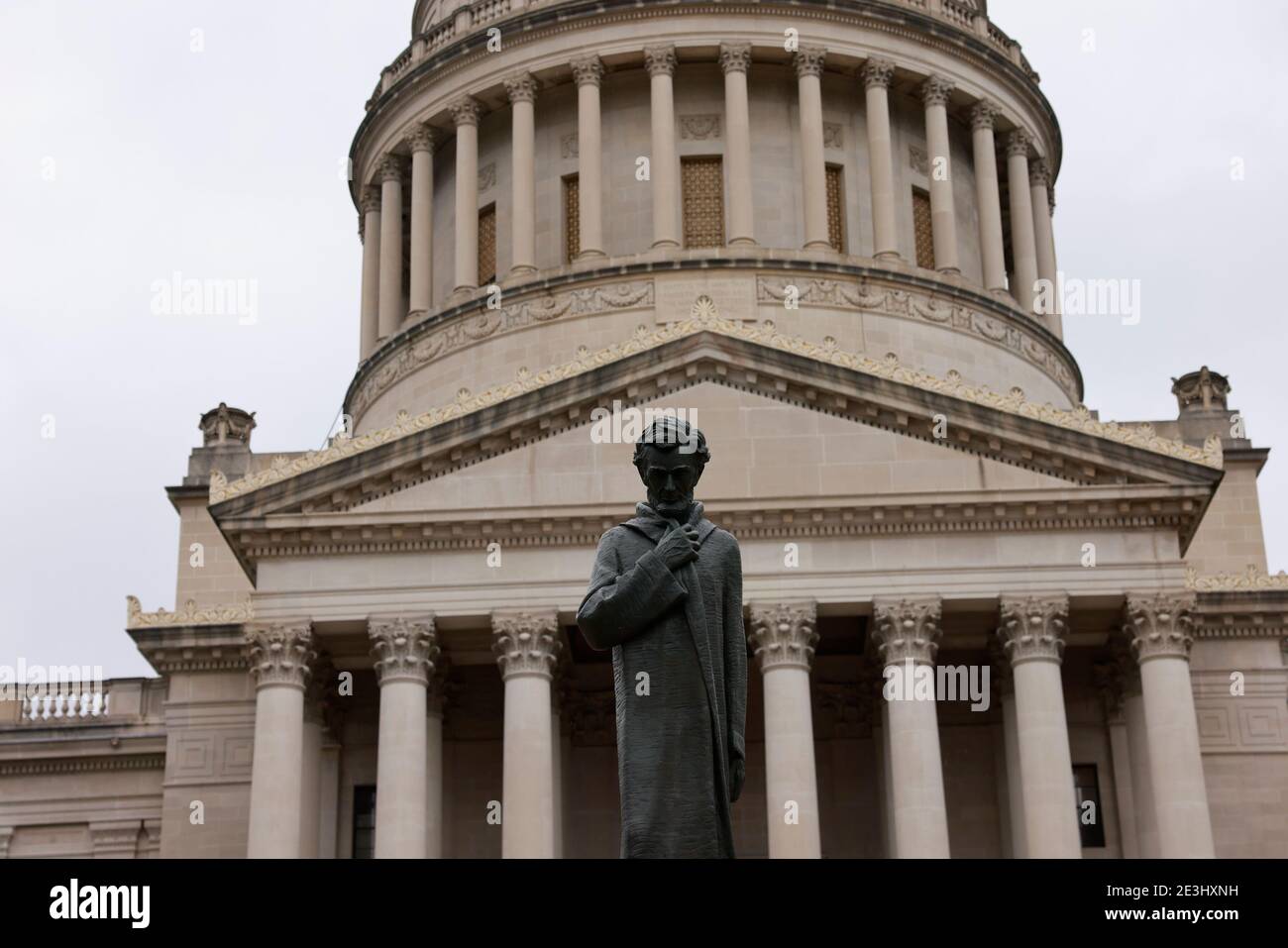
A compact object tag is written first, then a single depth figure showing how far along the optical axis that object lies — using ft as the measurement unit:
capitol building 122.93
